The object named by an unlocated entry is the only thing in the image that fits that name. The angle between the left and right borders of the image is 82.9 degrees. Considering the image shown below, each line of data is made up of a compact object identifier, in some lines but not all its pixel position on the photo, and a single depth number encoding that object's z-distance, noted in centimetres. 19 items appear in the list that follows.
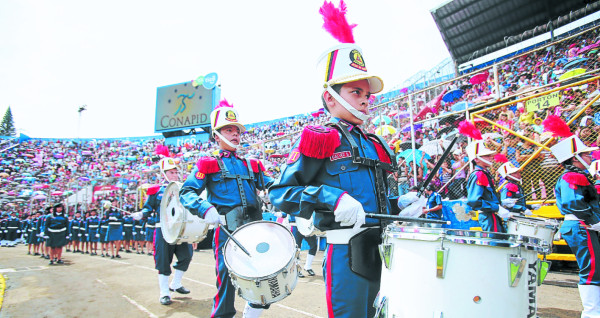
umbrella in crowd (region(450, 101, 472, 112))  980
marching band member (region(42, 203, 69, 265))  1133
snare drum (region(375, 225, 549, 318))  144
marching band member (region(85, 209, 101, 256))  1456
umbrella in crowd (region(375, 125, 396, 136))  927
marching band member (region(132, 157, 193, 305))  518
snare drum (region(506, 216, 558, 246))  450
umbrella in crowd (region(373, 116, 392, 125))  957
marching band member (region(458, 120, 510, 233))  497
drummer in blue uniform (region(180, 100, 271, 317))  316
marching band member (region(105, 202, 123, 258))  1311
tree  5876
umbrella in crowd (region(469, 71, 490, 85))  1105
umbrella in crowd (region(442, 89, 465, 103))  1233
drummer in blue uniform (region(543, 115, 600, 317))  394
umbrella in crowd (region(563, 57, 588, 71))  1192
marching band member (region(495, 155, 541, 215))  677
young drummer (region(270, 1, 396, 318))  183
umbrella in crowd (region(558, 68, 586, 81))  1024
